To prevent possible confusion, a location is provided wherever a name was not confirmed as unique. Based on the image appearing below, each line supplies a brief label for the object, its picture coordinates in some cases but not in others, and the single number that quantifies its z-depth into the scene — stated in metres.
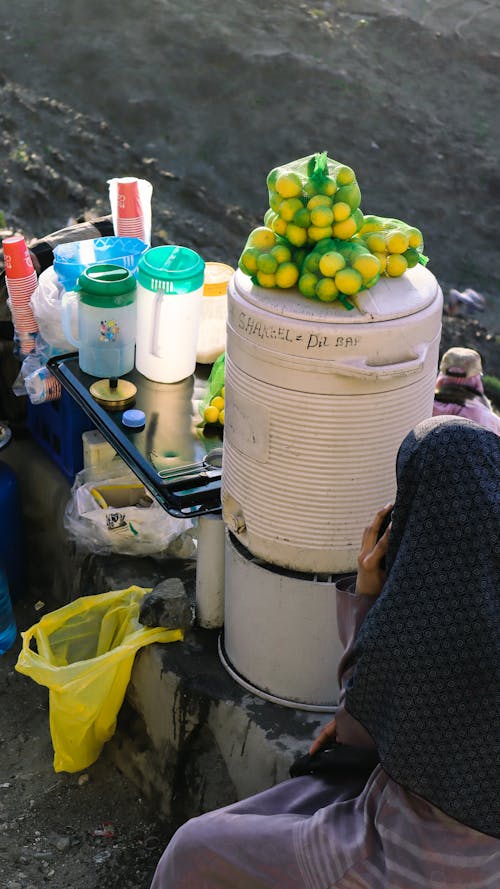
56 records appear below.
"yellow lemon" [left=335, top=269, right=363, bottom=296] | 2.33
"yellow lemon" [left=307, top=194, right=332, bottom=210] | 2.42
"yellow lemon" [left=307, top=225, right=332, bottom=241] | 2.44
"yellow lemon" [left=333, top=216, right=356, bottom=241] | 2.45
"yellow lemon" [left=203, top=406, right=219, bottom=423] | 3.24
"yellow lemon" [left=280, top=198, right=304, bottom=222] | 2.44
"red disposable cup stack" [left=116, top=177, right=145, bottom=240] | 3.76
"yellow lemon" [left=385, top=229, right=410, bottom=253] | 2.47
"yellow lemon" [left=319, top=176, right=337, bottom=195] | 2.43
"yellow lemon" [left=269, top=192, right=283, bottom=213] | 2.47
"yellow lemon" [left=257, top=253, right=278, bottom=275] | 2.41
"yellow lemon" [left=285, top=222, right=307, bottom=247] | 2.46
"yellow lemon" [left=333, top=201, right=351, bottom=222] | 2.43
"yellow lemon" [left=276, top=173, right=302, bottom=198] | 2.43
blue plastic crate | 3.68
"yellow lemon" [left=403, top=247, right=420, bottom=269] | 2.54
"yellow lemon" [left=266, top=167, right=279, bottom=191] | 2.47
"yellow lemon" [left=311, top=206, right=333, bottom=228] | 2.40
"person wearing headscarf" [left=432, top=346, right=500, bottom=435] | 3.99
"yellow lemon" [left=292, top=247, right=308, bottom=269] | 2.47
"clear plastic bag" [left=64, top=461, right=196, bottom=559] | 3.41
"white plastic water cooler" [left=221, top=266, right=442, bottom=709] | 2.38
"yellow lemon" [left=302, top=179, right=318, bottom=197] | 2.45
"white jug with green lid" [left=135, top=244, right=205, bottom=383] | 3.24
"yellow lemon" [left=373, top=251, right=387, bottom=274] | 2.48
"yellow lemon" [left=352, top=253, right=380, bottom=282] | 2.37
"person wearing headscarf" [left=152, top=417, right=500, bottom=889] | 1.79
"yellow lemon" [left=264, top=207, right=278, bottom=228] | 2.52
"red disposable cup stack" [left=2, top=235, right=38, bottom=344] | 3.73
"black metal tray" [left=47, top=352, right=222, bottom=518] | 2.92
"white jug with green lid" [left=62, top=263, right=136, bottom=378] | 3.32
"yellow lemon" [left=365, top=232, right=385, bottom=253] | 2.48
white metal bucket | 2.71
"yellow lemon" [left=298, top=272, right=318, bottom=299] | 2.40
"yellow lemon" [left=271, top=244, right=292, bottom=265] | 2.43
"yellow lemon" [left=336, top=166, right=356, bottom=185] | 2.47
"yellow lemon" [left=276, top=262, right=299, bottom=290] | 2.43
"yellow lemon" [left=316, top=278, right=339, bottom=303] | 2.37
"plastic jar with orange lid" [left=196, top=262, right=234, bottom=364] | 3.50
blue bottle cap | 3.20
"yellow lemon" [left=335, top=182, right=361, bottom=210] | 2.43
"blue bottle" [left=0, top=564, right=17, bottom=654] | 3.81
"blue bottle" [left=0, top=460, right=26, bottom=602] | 3.88
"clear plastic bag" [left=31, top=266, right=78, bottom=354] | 3.61
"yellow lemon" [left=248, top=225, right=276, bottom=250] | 2.49
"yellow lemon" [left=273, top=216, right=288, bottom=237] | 2.48
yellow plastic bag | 3.05
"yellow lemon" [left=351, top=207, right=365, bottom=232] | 2.51
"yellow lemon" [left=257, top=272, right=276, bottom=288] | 2.45
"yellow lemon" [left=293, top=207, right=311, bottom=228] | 2.44
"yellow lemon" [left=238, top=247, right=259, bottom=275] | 2.44
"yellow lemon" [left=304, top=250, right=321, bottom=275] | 2.40
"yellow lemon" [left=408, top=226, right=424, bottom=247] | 2.51
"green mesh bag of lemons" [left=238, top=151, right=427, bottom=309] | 2.38
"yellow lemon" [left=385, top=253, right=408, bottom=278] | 2.49
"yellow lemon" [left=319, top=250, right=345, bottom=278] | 2.35
